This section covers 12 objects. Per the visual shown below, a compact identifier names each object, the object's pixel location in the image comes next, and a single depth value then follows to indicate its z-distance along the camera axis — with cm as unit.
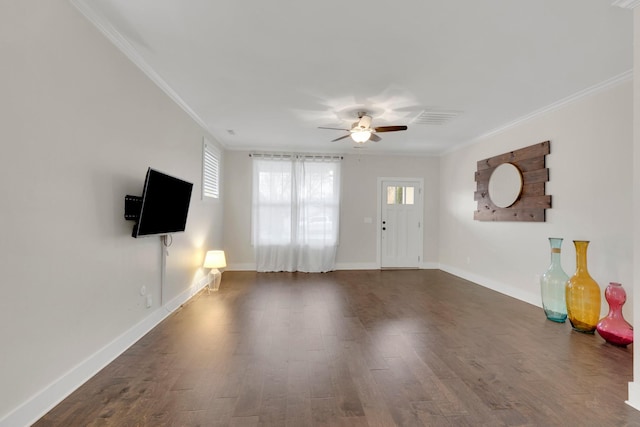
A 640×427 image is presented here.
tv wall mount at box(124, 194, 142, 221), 250
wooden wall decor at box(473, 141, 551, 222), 381
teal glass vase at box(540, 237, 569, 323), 329
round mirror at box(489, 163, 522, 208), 423
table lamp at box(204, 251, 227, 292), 455
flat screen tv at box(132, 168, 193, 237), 255
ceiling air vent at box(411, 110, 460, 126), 390
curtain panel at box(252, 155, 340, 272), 601
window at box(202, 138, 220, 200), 464
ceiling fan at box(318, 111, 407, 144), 377
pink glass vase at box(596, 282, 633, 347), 266
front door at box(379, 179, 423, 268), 643
